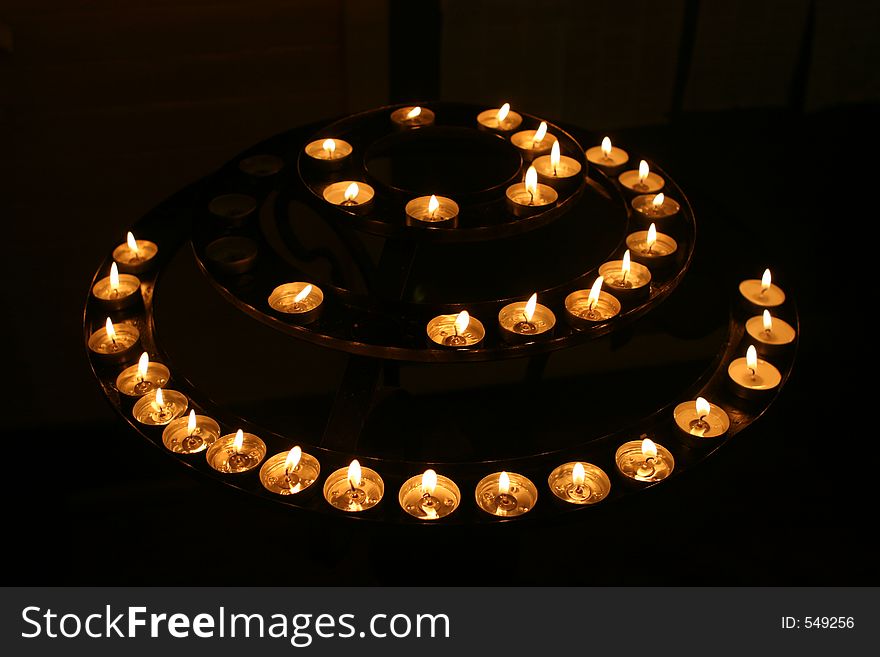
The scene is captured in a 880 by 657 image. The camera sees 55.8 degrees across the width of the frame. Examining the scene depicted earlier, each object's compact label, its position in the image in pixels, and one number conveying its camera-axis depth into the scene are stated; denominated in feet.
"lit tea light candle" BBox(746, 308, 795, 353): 4.27
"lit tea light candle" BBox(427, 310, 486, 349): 3.90
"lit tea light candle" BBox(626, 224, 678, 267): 4.44
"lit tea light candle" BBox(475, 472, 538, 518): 3.56
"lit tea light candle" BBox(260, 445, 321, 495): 3.59
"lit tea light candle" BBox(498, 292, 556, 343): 3.91
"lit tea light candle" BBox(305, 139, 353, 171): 4.75
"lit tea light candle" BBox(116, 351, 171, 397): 4.01
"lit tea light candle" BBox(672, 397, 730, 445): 3.80
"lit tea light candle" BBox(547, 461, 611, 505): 3.62
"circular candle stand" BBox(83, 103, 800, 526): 3.73
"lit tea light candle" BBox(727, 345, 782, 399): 3.98
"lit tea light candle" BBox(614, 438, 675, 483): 3.70
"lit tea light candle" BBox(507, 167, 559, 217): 4.46
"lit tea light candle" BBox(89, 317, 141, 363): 4.13
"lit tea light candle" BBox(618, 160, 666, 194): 5.03
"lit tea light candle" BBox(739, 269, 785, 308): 4.52
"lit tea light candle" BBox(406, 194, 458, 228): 4.37
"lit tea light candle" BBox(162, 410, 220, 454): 3.79
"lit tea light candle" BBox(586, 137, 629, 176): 5.23
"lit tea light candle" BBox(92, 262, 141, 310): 4.43
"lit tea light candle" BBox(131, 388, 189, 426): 3.88
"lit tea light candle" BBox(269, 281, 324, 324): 3.96
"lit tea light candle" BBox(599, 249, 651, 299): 4.20
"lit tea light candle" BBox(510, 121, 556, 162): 5.07
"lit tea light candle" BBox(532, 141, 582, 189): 4.75
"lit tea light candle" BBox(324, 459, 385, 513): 3.53
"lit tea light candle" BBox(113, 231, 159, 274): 4.66
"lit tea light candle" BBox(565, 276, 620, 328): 4.00
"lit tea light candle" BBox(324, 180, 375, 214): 4.50
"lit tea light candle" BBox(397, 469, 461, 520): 3.55
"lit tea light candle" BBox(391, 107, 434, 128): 5.19
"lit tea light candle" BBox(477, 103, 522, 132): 5.30
